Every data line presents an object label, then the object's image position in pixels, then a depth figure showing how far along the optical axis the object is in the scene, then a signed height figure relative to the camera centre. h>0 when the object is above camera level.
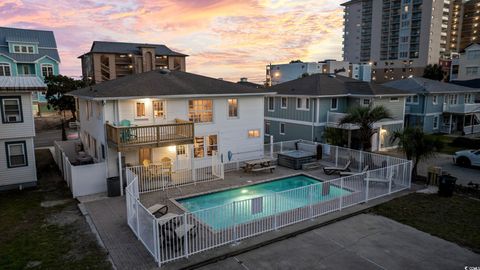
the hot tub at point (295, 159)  19.73 -3.91
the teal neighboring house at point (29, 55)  46.84 +7.17
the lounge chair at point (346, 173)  17.69 -4.28
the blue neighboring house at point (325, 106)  25.70 -0.60
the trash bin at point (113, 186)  14.72 -4.20
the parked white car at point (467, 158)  20.72 -4.06
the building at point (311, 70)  91.31 +9.15
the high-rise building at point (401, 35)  94.25 +21.39
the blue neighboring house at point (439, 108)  33.53 -1.02
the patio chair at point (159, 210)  11.15 -4.09
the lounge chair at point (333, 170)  18.44 -4.25
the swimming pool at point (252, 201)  10.27 -4.09
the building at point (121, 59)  64.25 +8.90
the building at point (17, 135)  15.83 -1.85
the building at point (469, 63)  50.47 +5.96
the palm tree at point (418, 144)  16.78 -2.47
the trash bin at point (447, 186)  14.81 -4.22
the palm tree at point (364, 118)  19.52 -1.22
